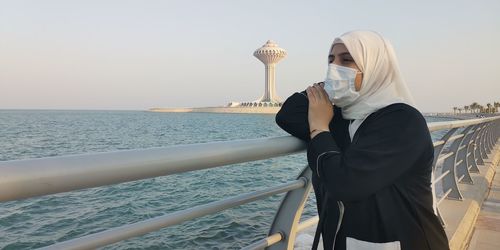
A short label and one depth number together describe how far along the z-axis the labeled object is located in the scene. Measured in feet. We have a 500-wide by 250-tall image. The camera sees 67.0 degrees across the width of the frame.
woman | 3.85
